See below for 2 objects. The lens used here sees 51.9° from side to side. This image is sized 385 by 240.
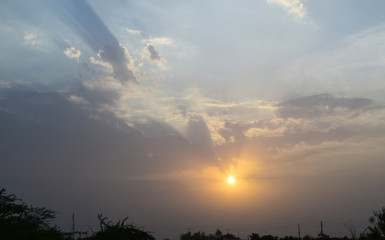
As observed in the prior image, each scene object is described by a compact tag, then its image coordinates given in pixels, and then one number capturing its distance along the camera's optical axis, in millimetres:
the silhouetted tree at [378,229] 39031
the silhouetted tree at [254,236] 55950
